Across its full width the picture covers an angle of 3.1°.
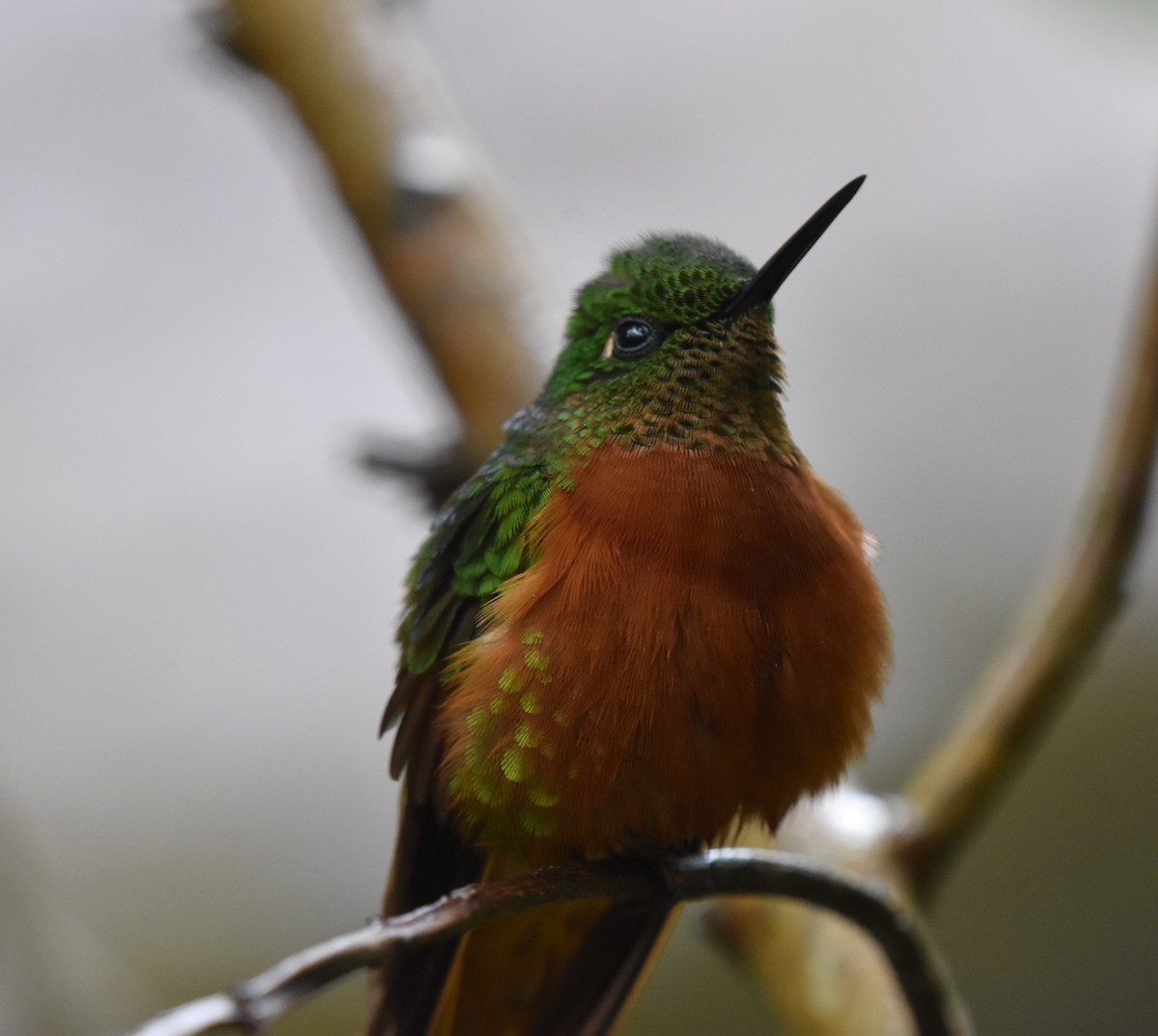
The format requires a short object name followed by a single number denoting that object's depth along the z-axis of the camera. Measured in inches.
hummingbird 67.9
